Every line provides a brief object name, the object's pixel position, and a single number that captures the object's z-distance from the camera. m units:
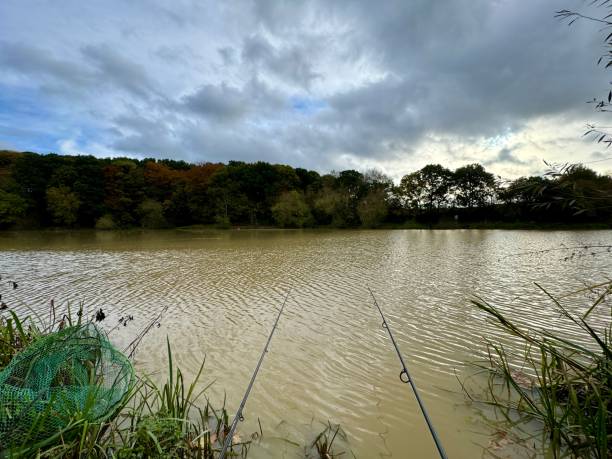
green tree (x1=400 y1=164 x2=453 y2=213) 56.22
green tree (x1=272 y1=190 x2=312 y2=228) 49.84
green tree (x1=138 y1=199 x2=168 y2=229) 52.06
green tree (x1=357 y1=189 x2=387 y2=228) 48.34
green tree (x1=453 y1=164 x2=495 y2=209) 54.03
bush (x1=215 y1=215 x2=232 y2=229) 51.78
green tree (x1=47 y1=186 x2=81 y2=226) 49.50
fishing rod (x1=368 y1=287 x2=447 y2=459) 1.98
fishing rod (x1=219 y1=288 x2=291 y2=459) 2.02
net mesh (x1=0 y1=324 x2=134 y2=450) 2.19
